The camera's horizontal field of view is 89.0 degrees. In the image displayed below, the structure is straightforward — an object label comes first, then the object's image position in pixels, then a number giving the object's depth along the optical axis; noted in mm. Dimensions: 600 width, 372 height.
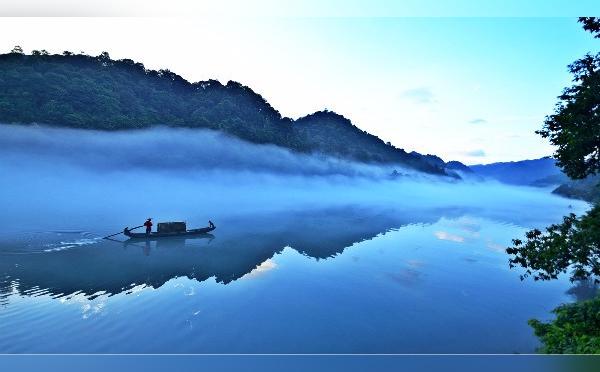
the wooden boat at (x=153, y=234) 13730
